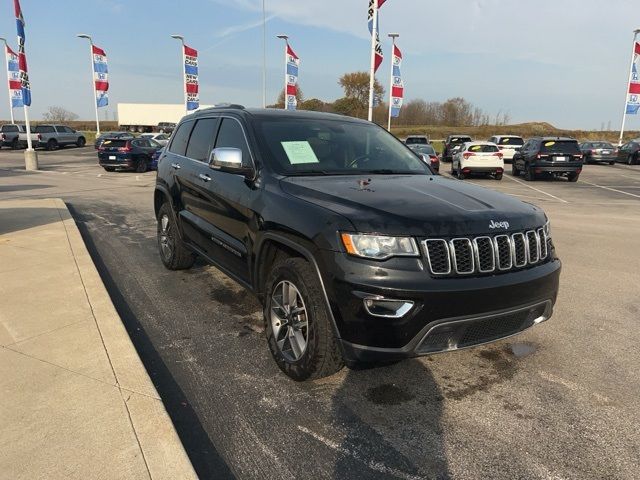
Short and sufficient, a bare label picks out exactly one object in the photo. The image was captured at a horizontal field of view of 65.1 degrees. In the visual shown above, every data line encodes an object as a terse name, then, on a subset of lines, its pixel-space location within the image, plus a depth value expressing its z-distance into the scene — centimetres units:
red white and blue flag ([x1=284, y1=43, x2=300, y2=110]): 2827
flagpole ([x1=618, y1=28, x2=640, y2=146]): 3516
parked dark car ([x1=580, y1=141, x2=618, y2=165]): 3086
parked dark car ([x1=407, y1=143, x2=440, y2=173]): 1844
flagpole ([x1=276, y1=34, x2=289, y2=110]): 2822
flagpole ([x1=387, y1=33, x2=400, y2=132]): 2445
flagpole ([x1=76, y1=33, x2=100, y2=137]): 3532
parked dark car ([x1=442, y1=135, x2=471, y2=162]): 2970
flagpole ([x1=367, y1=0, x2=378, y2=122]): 1970
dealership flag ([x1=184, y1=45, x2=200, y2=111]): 2895
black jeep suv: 283
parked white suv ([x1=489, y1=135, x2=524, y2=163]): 2869
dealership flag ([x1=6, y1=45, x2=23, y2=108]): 3148
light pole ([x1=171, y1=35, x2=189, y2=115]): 2890
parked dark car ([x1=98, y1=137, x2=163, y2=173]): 2172
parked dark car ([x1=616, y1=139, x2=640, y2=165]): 3035
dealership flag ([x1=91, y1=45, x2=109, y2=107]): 3515
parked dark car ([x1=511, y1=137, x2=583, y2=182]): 1975
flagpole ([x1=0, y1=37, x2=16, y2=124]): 3147
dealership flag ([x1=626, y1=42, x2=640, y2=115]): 3512
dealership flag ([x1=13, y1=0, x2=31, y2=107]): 1873
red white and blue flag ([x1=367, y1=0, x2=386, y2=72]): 1964
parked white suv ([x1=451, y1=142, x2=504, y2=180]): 2022
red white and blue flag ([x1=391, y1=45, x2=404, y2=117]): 2456
